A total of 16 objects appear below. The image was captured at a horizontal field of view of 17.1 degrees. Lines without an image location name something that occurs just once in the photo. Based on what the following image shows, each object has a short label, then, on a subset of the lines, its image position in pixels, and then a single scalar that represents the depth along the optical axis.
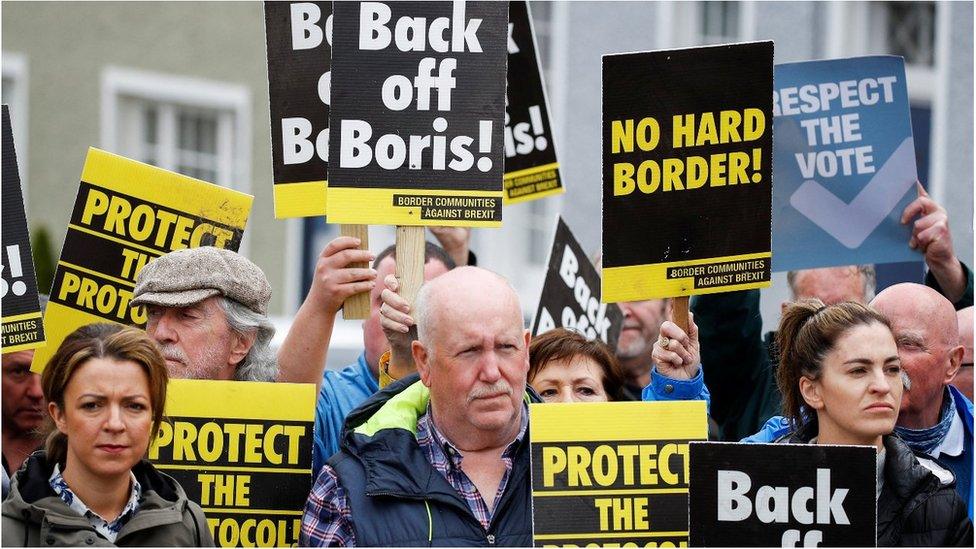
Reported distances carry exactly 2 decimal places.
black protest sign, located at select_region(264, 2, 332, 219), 10.88
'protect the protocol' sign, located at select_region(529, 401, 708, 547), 8.65
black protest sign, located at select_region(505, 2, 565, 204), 12.51
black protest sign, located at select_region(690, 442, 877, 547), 8.30
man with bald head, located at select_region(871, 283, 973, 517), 9.81
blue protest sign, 11.70
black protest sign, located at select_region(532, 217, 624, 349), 12.31
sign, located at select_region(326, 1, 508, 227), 10.09
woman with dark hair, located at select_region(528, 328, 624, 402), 10.37
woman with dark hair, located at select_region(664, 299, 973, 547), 8.48
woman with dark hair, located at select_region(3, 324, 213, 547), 7.82
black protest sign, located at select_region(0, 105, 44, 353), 9.87
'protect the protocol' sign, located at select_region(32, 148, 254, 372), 10.75
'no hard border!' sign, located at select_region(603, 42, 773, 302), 9.41
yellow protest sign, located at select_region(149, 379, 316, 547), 9.19
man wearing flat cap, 9.85
